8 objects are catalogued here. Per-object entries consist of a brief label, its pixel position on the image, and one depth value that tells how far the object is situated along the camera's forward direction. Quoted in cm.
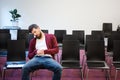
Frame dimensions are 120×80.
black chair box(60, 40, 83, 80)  481
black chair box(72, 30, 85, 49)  650
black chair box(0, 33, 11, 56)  582
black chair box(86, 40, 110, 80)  480
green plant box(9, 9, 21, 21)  851
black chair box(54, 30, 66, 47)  668
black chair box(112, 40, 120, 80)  479
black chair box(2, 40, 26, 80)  472
